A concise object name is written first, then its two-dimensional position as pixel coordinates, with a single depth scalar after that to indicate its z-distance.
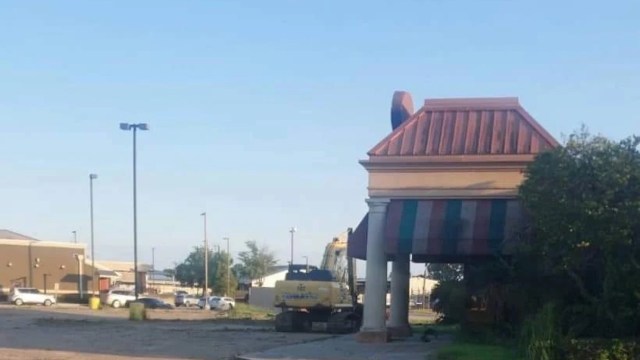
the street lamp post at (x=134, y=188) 61.75
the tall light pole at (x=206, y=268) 103.06
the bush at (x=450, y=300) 30.55
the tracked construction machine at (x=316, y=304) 42.66
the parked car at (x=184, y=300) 87.72
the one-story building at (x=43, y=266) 90.75
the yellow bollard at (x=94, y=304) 72.25
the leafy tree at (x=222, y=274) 109.53
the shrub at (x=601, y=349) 21.22
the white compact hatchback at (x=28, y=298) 77.50
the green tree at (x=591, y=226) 21.97
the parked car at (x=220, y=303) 77.44
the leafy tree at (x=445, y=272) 43.86
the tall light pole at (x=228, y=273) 107.69
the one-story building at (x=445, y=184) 28.33
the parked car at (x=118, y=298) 77.44
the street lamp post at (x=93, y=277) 95.31
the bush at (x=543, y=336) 21.48
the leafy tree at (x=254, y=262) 125.62
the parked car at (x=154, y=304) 74.42
